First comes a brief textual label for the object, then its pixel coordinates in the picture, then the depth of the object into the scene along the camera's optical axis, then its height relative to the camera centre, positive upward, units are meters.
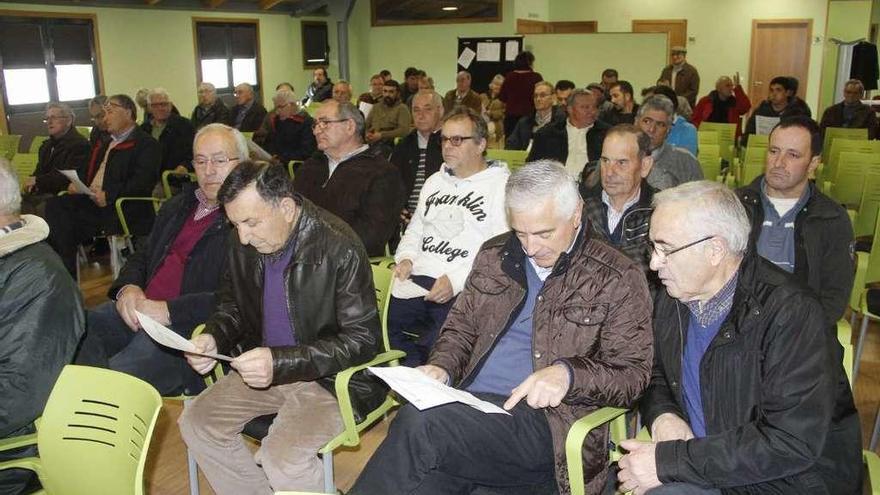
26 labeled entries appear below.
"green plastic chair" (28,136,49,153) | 6.86 -0.37
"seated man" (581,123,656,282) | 3.01 -0.37
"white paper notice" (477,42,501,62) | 12.46 +0.83
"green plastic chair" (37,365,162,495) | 1.77 -0.77
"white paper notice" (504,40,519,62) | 12.22 +0.84
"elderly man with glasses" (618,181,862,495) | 1.69 -0.67
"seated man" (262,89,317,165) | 6.93 -0.29
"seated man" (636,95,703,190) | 3.88 -0.29
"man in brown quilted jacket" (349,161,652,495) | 1.91 -0.71
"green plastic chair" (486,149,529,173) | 5.41 -0.40
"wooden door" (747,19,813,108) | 13.28 +0.92
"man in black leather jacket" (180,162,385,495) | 2.23 -0.75
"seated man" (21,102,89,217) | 5.79 -0.39
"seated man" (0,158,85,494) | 2.06 -0.64
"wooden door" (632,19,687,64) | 13.72 +1.35
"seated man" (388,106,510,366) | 3.19 -0.56
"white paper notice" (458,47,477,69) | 12.63 +0.75
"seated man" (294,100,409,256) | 3.64 -0.40
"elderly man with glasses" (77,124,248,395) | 2.79 -0.72
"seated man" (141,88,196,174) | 6.44 -0.28
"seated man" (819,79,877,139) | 7.58 -0.13
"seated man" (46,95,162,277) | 5.09 -0.61
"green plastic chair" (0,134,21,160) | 7.10 -0.39
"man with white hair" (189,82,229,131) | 8.46 -0.09
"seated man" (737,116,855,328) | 2.83 -0.47
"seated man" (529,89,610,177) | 5.38 -0.27
